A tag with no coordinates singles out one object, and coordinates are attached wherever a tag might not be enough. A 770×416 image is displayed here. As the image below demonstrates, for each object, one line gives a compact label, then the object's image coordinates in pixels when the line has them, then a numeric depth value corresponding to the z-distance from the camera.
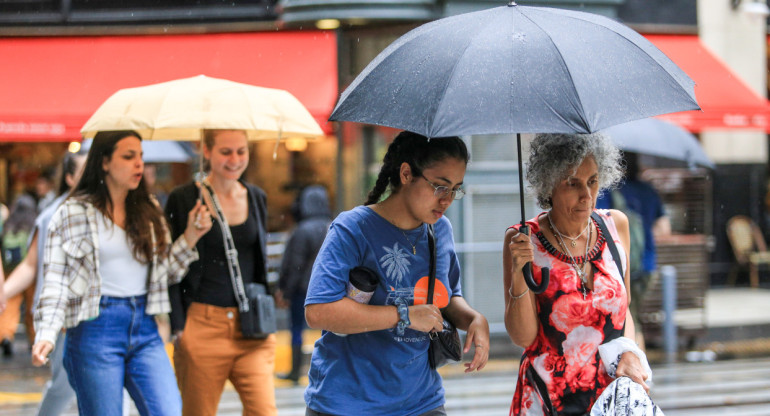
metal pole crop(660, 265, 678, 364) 18.84
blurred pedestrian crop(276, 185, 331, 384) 17.67
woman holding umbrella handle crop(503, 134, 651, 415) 6.59
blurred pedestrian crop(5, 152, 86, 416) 10.52
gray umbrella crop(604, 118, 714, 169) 15.98
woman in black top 9.42
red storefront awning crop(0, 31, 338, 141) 21.41
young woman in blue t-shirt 6.41
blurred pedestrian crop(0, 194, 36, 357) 21.55
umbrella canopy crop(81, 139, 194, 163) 17.78
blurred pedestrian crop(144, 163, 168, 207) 18.07
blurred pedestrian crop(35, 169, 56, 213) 24.84
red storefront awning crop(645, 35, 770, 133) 22.48
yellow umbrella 8.87
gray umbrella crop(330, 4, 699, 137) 5.77
